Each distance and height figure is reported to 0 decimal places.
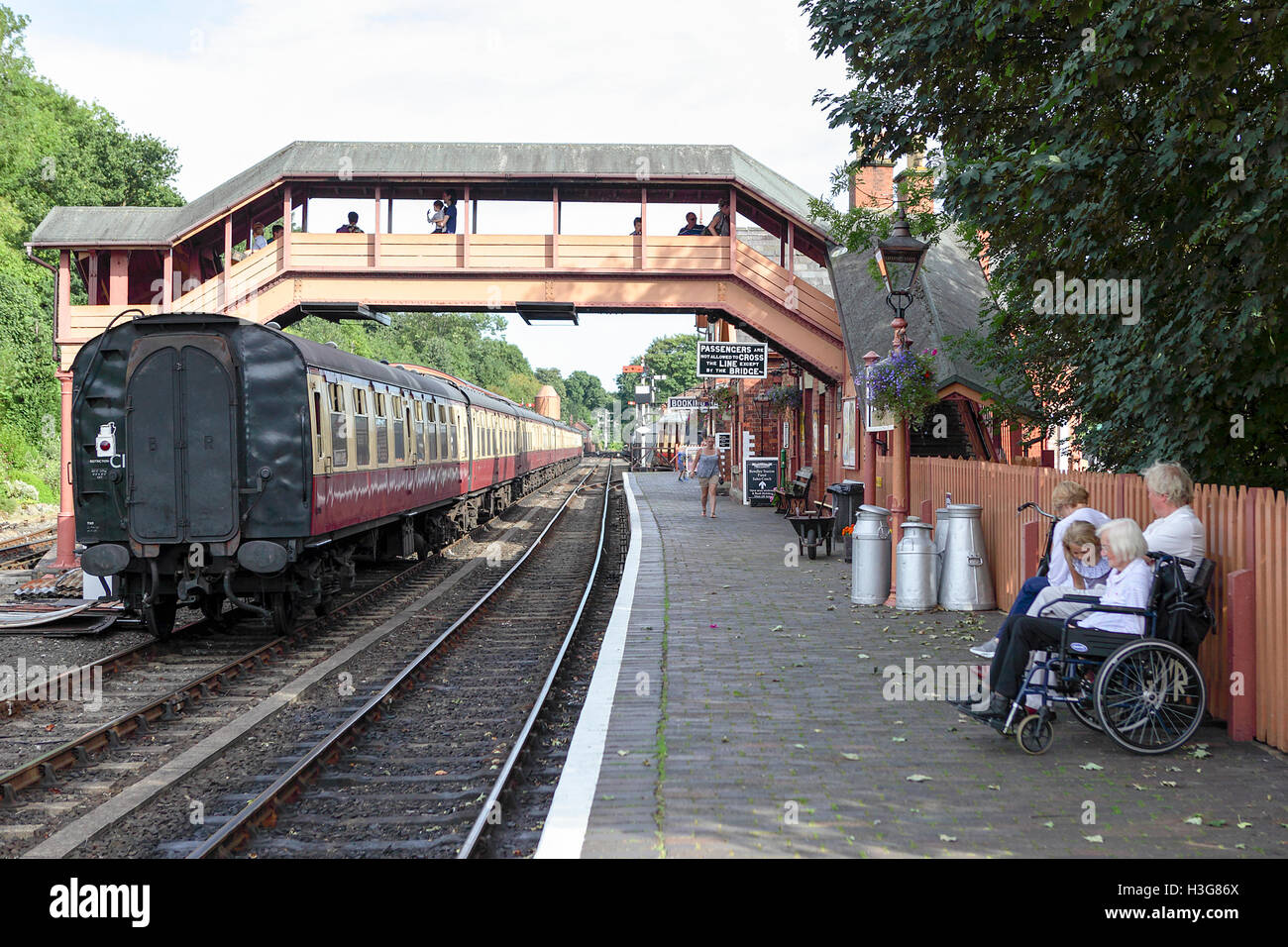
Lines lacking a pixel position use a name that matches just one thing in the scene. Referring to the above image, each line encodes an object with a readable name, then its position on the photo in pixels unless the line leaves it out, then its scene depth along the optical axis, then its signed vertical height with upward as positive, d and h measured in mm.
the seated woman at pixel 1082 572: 7148 -790
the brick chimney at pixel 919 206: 17078 +4300
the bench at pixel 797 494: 24578 -875
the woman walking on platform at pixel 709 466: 25288 -201
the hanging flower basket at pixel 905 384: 12656 +806
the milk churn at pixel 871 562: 12156 -1173
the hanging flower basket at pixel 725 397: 39281 +2182
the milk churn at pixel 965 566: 11688 -1188
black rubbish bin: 18453 -773
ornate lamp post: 12156 +1947
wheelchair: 6215 -1279
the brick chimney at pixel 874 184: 26583 +6772
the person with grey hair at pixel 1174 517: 6555 -388
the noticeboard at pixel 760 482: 29953 -707
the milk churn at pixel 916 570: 11695 -1211
